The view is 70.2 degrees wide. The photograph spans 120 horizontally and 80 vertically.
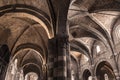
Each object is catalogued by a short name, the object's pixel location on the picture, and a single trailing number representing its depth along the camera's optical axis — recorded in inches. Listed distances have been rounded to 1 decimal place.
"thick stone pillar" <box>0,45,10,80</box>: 314.7
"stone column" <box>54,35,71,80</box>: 159.7
